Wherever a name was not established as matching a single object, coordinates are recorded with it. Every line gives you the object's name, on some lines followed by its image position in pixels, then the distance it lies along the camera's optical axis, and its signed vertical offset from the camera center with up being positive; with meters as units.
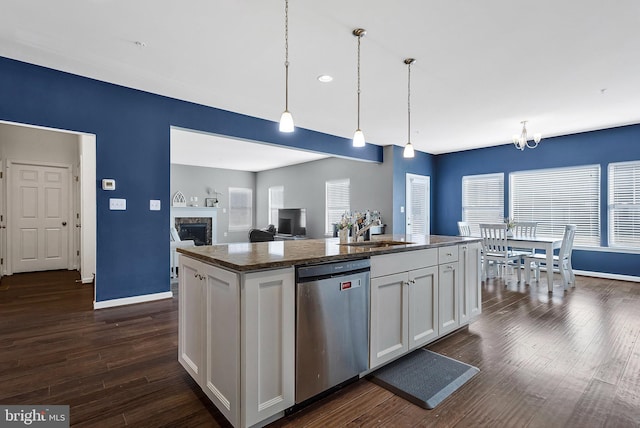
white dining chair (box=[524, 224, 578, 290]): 4.74 -0.70
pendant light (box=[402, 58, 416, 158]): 3.13 +1.52
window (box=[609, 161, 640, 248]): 5.21 +0.18
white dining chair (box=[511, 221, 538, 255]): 5.34 -0.19
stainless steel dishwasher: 1.77 -0.66
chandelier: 5.25 +1.31
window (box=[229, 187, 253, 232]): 10.34 +0.15
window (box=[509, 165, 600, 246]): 5.65 +0.28
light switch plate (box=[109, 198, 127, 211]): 3.69 +0.10
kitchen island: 1.58 -0.60
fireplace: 8.09 -0.41
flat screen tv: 8.89 -0.22
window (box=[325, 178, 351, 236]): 7.93 +0.34
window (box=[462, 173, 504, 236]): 6.88 +0.34
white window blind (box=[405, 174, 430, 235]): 7.25 +0.24
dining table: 4.67 -0.46
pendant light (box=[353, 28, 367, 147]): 3.00 +0.71
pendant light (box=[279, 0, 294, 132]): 2.50 +0.76
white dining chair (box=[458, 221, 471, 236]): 6.13 -0.29
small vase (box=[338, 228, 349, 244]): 2.93 -0.19
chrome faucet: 2.79 -0.14
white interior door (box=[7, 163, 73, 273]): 5.66 -0.06
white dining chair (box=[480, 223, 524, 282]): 5.06 -0.55
